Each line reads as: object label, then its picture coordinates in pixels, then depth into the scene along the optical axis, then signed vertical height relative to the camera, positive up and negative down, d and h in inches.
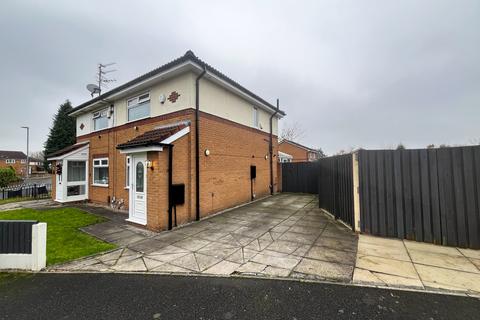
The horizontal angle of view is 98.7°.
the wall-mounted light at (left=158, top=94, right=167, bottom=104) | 327.9 +114.8
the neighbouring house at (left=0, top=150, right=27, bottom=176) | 2155.3 +134.6
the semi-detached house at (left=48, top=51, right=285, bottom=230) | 271.6 +37.8
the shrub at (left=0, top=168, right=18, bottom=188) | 767.7 -16.6
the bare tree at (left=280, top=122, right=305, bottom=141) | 1262.3 +224.7
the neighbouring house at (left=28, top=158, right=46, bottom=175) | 1982.3 +56.9
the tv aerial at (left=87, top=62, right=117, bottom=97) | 760.3 +365.6
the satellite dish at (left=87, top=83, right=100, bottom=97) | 570.6 +230.7
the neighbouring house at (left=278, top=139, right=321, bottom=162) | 895.1 +87.1
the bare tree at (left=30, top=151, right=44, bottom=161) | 2804.9 +248.6
